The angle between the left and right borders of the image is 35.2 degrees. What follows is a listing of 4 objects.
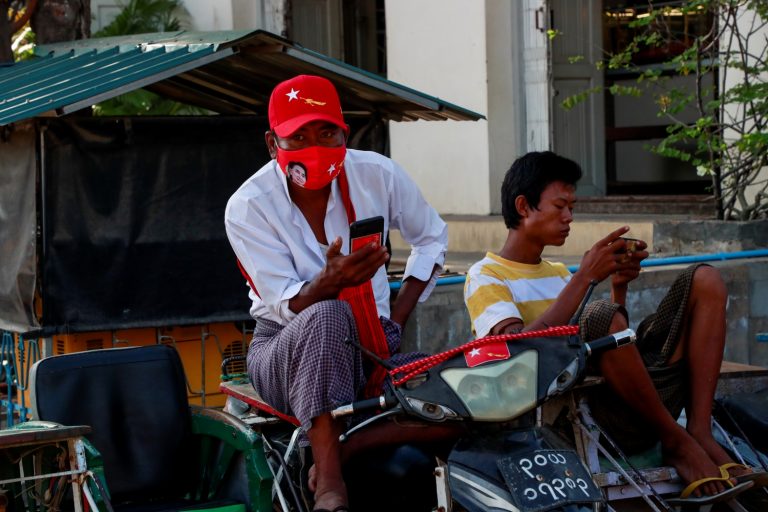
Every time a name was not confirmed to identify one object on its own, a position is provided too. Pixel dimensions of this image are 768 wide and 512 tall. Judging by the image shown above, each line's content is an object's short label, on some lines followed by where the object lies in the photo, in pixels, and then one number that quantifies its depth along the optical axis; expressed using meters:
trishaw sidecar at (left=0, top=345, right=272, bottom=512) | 4.27
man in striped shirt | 3.96
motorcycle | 3.40
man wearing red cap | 3.74
